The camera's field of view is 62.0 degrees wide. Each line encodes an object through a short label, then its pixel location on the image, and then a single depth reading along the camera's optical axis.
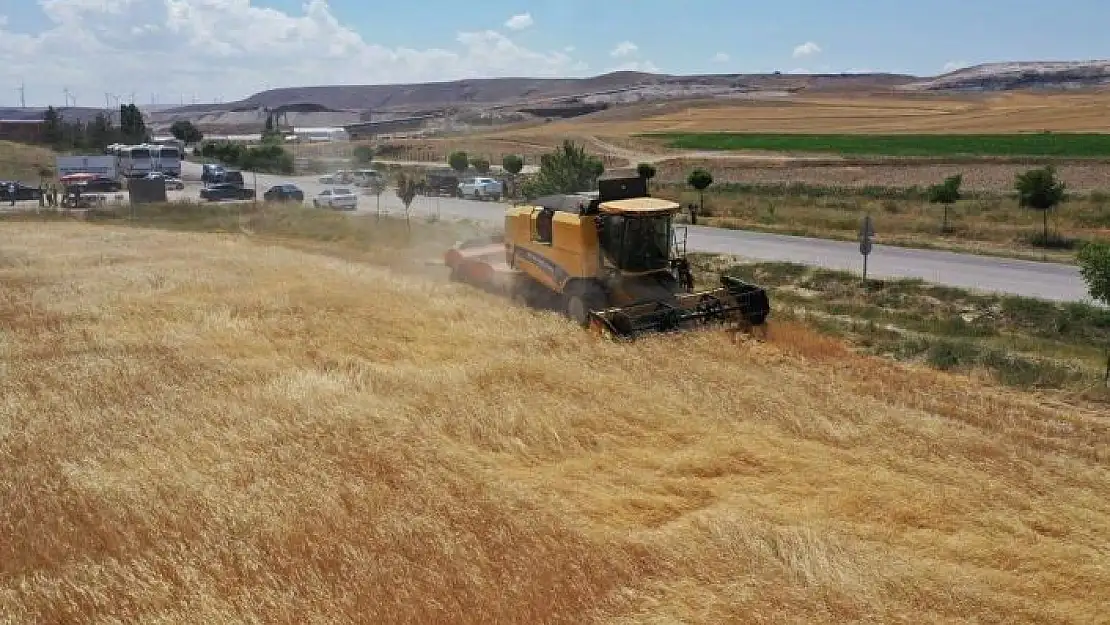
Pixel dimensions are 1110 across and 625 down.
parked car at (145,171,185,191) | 62.19
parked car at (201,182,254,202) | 52.66
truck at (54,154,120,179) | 61.69
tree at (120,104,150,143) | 105.94
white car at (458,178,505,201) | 53.28
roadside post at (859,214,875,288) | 23.28
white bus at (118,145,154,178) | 68.69
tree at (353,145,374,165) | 81.65
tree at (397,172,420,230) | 35.62
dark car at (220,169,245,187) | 58.50
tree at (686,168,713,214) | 45.44
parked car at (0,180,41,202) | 52.66
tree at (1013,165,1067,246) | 33.28
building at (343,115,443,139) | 147.38
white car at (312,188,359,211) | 46.25
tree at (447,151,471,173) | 66.38
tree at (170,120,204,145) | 123.00
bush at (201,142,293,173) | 76.38
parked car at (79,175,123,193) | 59.28
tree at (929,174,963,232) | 36.72
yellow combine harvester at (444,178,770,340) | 16.97
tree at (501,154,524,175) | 59.41
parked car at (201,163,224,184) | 61.47
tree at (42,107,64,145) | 98.81
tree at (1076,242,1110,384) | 16.84
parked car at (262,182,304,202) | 48.66
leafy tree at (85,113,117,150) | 97.81
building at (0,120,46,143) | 100.47
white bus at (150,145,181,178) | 69.67
